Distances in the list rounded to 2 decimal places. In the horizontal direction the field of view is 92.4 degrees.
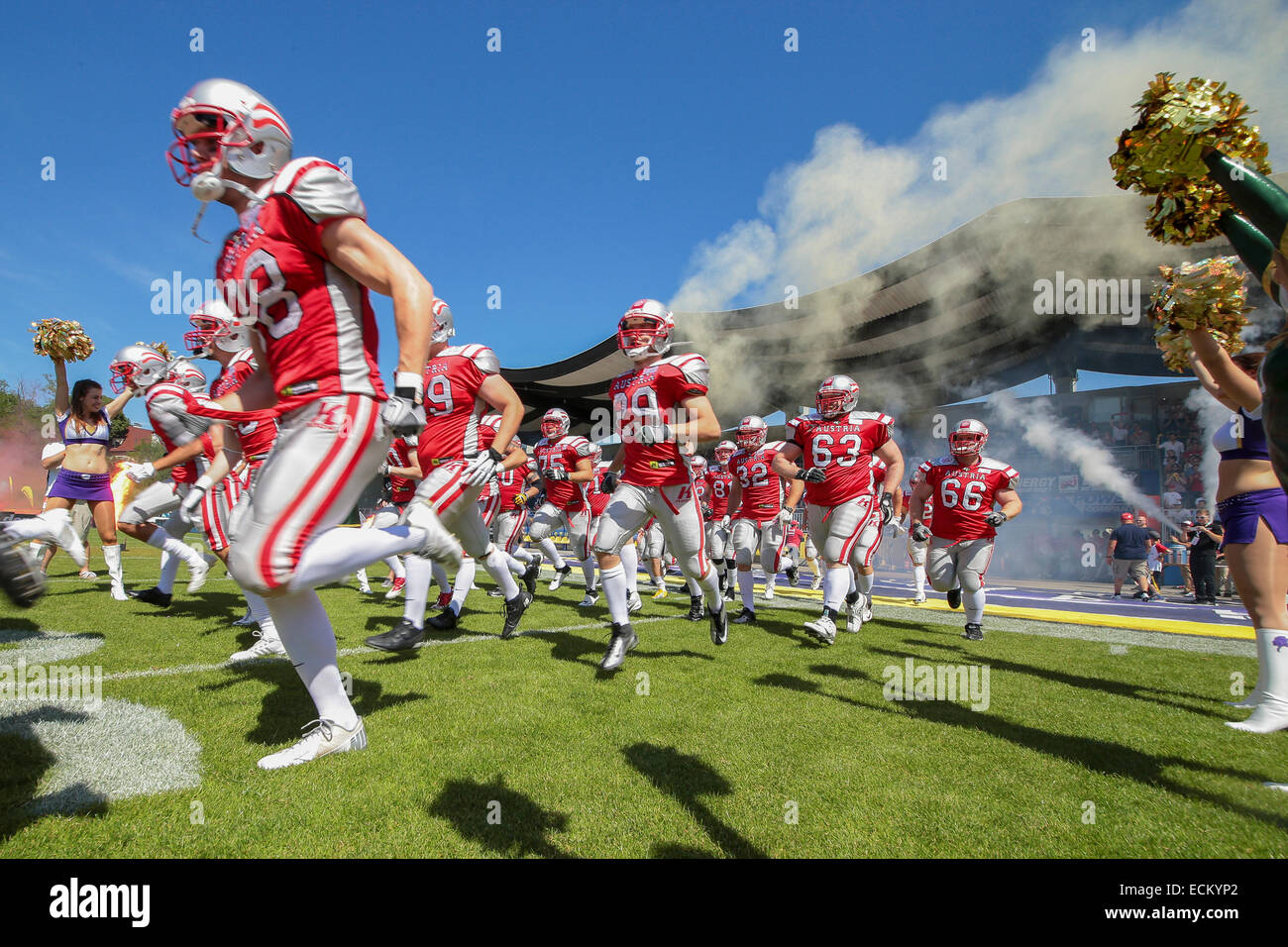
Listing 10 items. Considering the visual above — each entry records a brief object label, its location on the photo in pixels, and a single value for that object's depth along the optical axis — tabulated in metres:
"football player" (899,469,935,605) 9.57
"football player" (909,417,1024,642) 6.14
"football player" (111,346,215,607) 4.54
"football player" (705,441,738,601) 10.06
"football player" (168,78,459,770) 2.15
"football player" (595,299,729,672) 4.44
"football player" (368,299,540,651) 4.18
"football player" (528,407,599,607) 9.27
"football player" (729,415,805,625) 7.85
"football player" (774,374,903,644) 5.94
